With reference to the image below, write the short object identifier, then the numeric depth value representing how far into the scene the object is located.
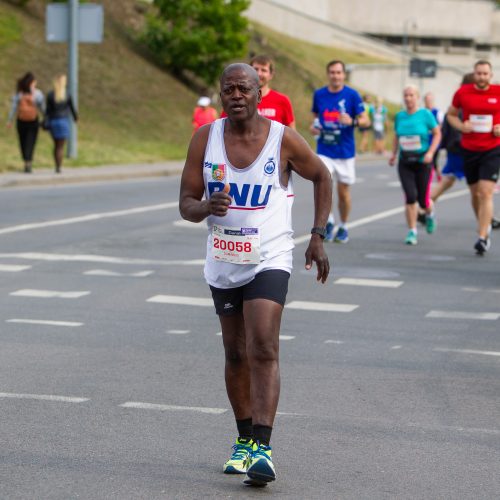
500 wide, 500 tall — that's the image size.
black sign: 66.81
